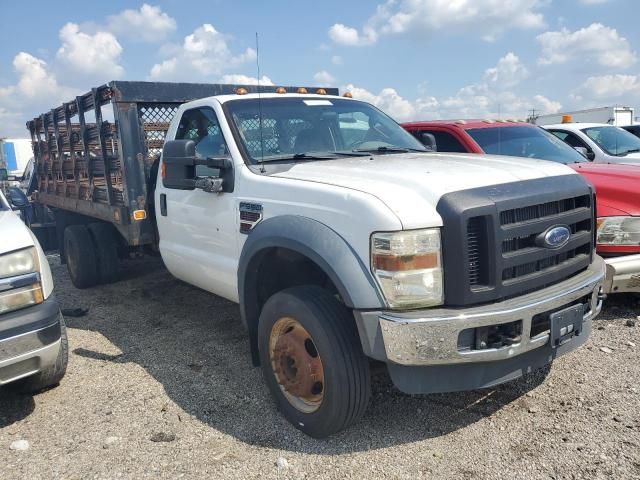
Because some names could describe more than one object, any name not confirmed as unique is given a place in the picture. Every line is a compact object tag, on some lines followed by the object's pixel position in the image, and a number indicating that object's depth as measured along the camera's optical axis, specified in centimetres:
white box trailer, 1688
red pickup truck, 434
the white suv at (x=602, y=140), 788
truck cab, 267
